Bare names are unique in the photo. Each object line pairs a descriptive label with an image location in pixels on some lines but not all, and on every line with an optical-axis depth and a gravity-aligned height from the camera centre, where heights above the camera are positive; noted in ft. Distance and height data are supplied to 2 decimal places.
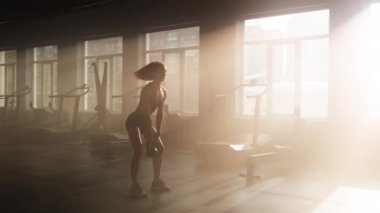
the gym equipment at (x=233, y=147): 18.84 -2.31
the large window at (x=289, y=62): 25.52 +2.90
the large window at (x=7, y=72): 48.08 +3.60
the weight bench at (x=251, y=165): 16.94 -2.77
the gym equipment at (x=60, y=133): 29.73 -2.59
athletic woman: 13.06 -0.56
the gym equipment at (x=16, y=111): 37.68 -1.06
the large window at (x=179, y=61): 31.65 +3.52
